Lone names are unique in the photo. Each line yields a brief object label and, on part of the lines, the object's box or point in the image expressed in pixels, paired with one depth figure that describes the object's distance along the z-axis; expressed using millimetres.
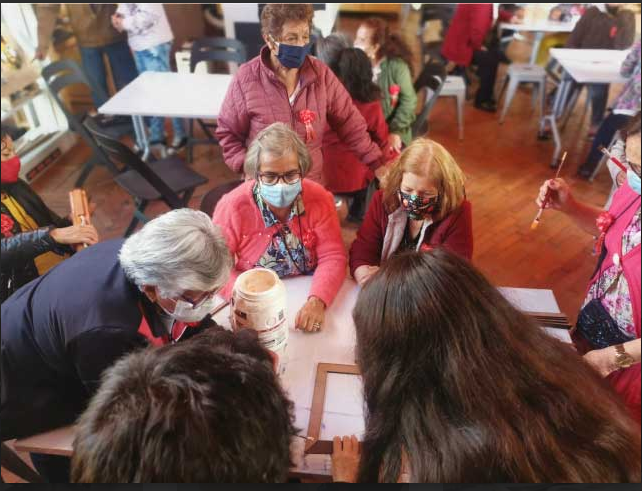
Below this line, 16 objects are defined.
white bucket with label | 983
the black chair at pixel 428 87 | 1979
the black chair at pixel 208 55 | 2881
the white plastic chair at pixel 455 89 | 1905
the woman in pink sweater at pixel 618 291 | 725
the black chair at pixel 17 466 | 855
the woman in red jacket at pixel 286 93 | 1360
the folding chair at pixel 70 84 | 1339
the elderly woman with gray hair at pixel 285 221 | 1313
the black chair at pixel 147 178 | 1925
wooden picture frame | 975
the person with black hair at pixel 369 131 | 1795
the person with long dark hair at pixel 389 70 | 2268
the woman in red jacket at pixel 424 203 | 1233
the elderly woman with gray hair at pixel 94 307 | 934
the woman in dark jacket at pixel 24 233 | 888
